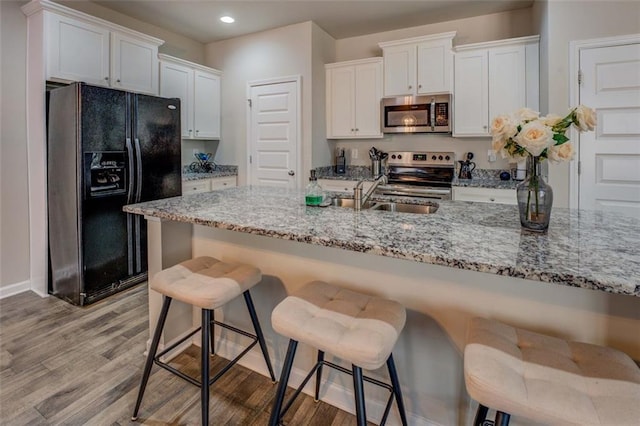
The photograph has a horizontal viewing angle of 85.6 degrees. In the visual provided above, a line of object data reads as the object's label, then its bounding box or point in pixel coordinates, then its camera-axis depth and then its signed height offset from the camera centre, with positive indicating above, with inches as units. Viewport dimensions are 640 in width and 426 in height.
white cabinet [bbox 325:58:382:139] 159.9 +46.6
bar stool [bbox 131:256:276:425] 57.6 -16.0
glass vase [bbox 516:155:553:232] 52.0 -0.6
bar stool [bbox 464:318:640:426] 31.2 -18.7
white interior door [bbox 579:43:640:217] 109.3 +20.3
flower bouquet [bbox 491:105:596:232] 48.1 +7.3
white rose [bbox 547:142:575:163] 49.5 +6.2
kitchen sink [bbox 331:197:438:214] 83.5 -2.4
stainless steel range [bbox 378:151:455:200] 143.2 +10.0
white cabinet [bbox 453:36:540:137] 132.9 +45.6
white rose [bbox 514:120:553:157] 47.8 +8.1
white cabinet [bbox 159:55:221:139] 156.9 +50.6
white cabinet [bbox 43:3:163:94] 113.0 +52.8
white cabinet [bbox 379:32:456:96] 144.7 +56.4
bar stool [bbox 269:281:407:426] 41.6 -17.3
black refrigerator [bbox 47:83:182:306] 108.2 +4.5
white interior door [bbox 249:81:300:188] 164.7 +30.6
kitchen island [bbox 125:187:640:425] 41.9 -11.3
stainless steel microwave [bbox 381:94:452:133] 146.9 +35.8
